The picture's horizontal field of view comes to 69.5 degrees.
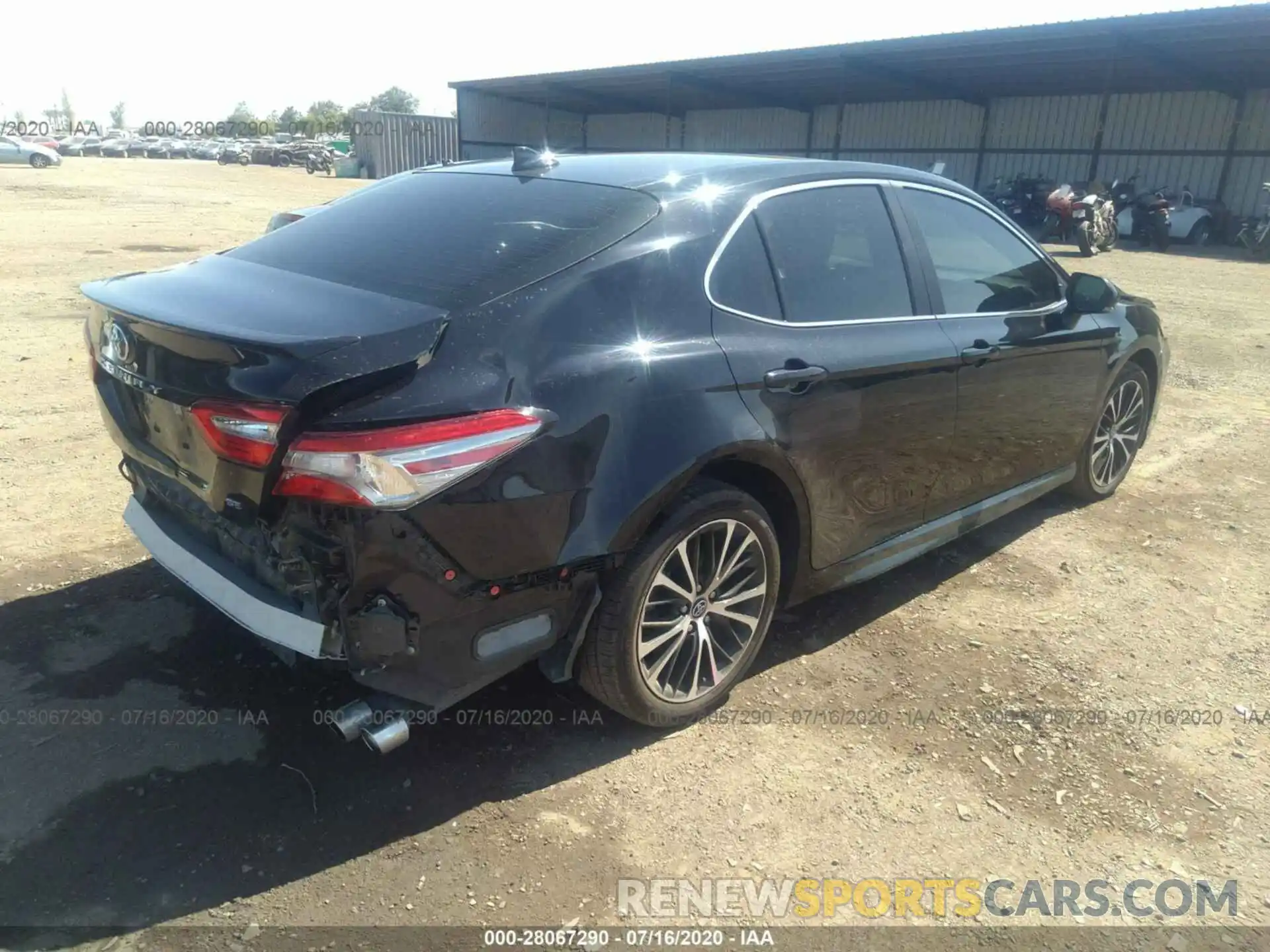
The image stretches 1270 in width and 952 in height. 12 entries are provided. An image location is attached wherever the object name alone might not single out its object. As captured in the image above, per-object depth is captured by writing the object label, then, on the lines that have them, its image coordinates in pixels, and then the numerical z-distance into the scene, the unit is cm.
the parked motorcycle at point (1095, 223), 1759
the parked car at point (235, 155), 6022
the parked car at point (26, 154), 4194
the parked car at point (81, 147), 6612
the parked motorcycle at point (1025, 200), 2364
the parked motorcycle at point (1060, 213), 1783
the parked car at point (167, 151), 6906
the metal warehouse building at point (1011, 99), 2177
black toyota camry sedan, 225
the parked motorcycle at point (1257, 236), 1948
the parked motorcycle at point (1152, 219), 1992
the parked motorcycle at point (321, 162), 4938
